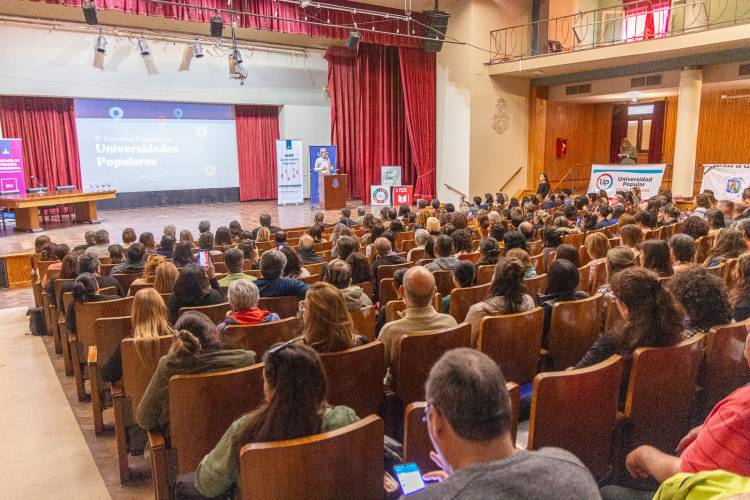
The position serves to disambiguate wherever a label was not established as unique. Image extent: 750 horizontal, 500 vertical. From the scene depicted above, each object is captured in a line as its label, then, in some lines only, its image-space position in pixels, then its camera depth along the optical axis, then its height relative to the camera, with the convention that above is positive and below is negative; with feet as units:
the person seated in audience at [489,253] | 14.47 -2.53
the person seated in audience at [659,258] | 11.93 -2.24
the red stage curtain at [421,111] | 46.11 +3.88
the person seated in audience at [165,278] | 12.81 -2.74
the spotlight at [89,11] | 26.66 +7.19
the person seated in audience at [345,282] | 10.80 -2.50
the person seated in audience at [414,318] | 9.01 -2.66
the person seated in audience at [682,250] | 12.73 -2.20
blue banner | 44.62 -0.51
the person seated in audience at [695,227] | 16.97 -2.23
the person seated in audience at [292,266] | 13.97 -2.71
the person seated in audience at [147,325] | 8.86 -2.71
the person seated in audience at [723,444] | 4.70 -2.52
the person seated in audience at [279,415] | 5.37 -2.52
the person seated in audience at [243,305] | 9.87 -2.64
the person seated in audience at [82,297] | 12.14 -3.02
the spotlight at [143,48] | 39.01 +7.85
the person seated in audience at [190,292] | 11.46 -2.78
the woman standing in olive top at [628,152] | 42.77 +0.23
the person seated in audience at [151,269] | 14.33 -2.87
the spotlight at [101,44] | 36.08 +7.63
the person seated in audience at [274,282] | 12.36 -2.77
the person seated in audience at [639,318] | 7.54 -2.24
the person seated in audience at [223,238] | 21.15 -3.02
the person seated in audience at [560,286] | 10.53 -2.49
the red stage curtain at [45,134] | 39.68 +1.91
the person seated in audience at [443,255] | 14.19 -2.64
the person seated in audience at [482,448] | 3.47 -1.98
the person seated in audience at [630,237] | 14.96 -2.21
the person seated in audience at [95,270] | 13.66 -2.78
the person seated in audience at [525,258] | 12.53 -2.33
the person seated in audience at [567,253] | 13.12 -2.32
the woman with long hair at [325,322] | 7.77 -2.31
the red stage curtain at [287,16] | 31.17 +9.12
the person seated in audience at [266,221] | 24.92 -2.83
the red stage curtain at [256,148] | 51.29 +0.97
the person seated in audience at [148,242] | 19.61 -2.94
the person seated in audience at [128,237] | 21.04 -2.94
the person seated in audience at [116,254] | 17.65 -2.99
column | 36.55 +1.62
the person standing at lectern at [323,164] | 44.52 -0.51
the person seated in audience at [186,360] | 7.30 -2.70
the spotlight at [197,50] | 39.81 +7.84
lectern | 42.50 -2.56
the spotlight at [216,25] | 30.14 +7.32
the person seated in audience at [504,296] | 9.70 -2.48
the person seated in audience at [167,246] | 19.31 -3.03
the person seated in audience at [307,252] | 17.28 -3.00
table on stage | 33.94 -2.74
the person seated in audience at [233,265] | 13.80 -2.71
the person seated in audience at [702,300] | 8.66 -2.28
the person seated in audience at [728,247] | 13.55 -2.32
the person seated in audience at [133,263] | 16.33 -3.10
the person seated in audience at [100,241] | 20.32 -3.02
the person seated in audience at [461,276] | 11.93 -2.58
